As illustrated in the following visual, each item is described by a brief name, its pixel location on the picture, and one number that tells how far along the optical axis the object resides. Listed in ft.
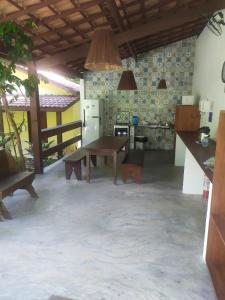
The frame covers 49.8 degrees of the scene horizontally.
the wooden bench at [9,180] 10.15
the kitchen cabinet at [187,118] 18.31
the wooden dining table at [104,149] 14.47
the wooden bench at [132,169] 14.87
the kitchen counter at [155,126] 23.80
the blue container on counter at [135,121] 24.53
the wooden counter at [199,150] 7.96
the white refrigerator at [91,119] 23.92
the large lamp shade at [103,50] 9.45
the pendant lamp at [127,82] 15.66
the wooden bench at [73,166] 14.99
